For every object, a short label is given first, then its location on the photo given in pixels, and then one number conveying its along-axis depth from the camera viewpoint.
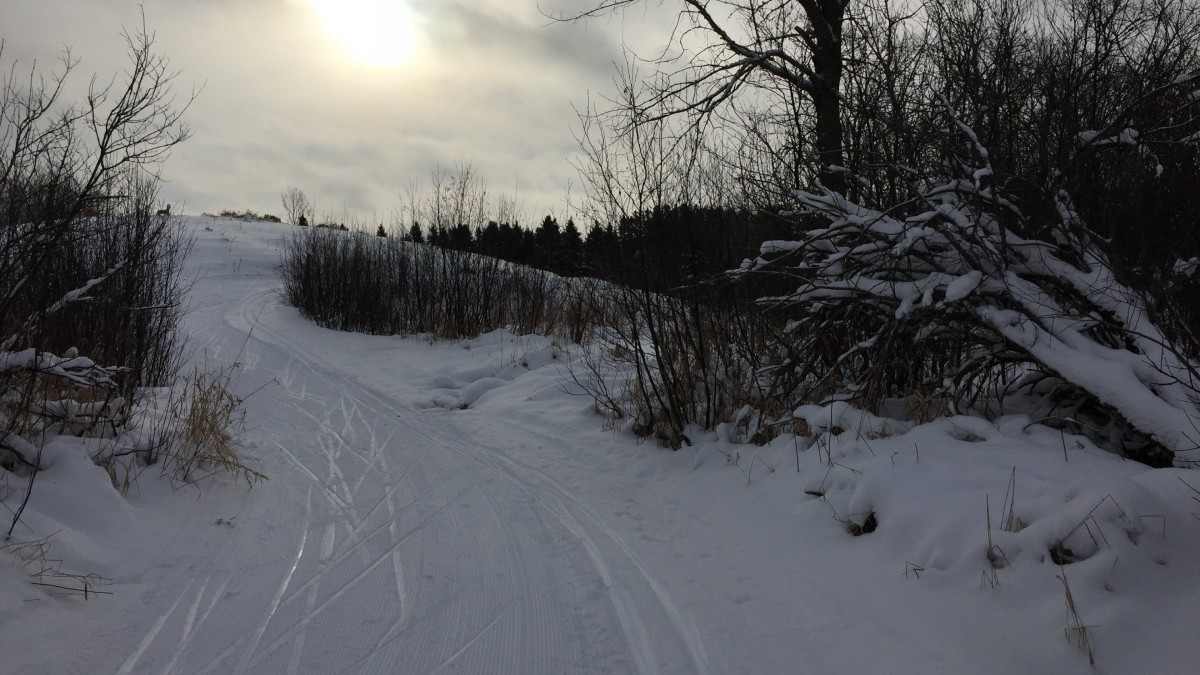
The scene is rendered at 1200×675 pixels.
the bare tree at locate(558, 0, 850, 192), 6.39
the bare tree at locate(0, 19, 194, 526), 3.86
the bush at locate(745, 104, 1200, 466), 3.27
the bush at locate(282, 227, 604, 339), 15.40
